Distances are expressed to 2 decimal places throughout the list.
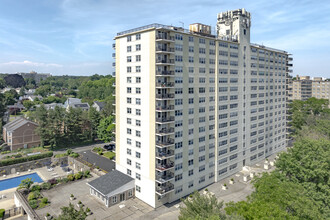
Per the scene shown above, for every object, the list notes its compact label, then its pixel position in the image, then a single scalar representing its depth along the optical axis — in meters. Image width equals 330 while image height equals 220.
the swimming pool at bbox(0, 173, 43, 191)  60.69
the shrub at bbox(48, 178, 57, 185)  55.92
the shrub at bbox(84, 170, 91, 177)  60.68
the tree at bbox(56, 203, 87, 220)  33.64
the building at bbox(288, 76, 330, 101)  163.00
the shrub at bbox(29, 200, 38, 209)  45.90
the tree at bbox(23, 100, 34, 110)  156.25
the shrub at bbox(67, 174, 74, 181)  58.02
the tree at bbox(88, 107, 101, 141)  93.81
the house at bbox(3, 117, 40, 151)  84.56
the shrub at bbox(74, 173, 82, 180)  59.22
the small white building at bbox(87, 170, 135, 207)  47.12
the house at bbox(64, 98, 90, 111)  141.00
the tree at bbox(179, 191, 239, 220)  33.15
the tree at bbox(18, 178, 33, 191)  52.31
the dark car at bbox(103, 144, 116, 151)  83.71
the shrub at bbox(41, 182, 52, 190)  53.78
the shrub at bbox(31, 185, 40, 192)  52.50
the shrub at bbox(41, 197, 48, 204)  47.15
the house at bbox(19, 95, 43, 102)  183.55
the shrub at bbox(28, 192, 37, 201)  48.44
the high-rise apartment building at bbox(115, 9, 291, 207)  45.72
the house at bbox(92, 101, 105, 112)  140.75
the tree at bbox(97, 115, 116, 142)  84.56
